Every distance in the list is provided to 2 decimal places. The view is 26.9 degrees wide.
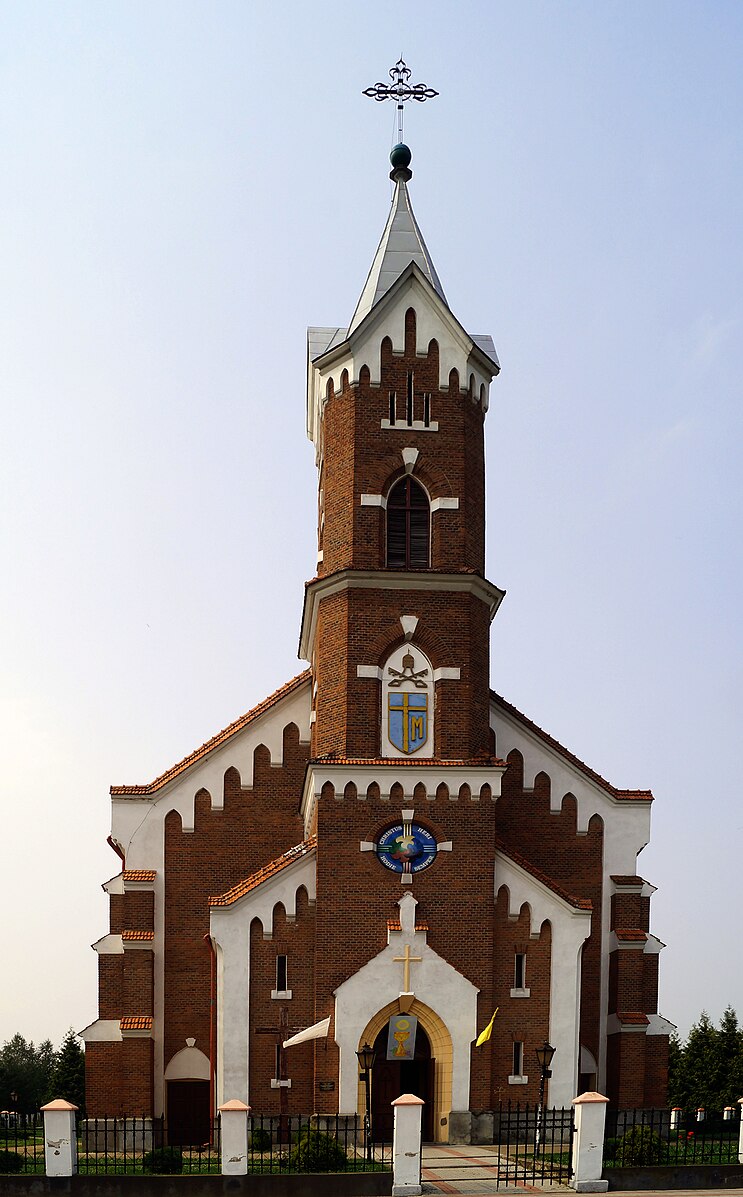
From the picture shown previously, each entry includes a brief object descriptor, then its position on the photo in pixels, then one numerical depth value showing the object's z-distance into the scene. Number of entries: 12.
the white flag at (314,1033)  29.27
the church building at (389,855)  29.81
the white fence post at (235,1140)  23.92
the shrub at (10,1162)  24.62
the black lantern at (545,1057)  28.58
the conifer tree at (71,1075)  62.79
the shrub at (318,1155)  24.23
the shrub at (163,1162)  24.69
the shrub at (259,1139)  27.02
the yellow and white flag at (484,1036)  29.36
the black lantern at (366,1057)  27.58
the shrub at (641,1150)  24.94
